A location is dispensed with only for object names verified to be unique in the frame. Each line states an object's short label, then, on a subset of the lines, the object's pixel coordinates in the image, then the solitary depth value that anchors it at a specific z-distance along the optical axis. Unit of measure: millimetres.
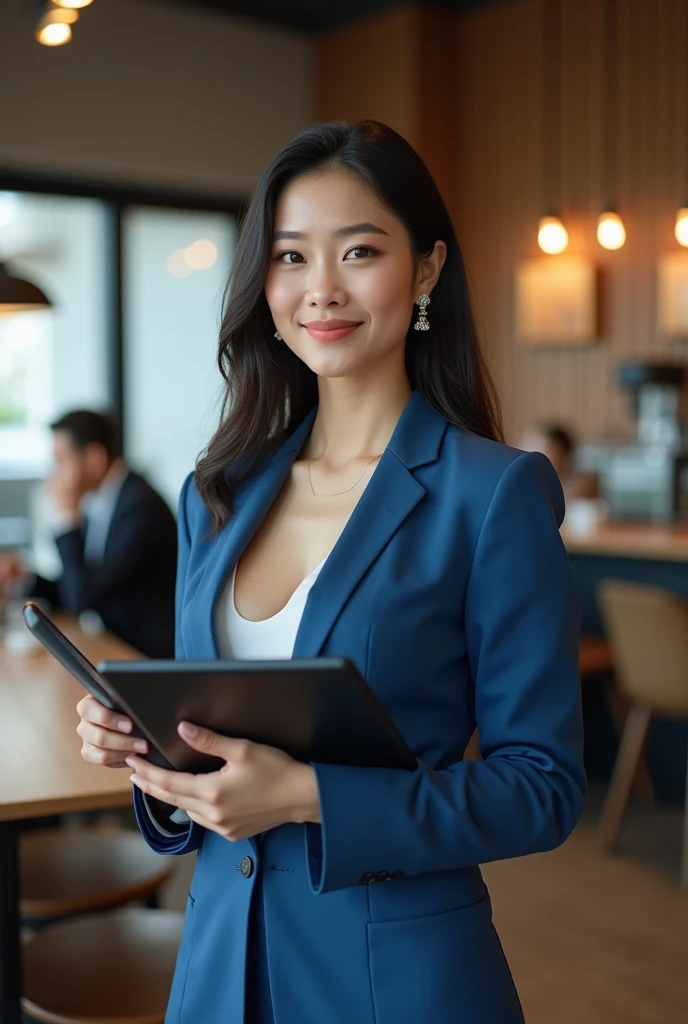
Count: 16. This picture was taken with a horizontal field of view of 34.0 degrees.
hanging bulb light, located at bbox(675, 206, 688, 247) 5184
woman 1104
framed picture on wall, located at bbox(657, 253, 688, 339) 6117
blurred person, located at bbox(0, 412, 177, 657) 3830
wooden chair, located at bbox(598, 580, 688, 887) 3744
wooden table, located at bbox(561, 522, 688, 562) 4371
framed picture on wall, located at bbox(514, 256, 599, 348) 6559
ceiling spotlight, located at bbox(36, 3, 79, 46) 2920
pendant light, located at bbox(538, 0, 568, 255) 6652
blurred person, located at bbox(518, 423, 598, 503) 6074
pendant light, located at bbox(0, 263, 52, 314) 3459
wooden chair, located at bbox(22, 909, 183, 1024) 1946
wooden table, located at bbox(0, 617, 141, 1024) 1920
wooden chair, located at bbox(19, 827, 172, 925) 2363
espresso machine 5750
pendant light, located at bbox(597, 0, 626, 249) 6422
